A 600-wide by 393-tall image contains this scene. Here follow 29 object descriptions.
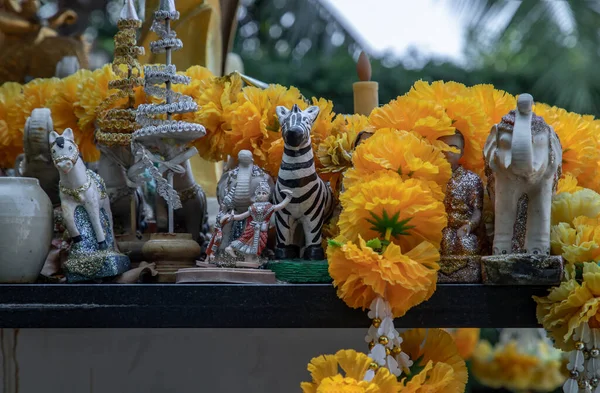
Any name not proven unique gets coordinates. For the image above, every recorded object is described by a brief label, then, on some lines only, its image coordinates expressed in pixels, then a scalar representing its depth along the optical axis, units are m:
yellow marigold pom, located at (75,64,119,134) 1.88
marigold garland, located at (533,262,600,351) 1.61
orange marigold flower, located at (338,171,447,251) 1.63
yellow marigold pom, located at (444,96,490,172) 1.74
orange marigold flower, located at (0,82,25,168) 1.97
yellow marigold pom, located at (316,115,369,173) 1.78
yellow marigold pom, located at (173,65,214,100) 1.88
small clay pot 1.75
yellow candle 1.92
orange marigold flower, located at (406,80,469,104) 1.75
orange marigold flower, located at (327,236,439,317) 1.60
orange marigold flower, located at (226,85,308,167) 1.81
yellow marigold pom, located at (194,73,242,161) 1.83
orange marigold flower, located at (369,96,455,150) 1.71
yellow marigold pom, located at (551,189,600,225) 1.69
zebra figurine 1.71
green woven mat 1.68
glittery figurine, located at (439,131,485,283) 1.67
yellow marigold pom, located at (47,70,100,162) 1.92
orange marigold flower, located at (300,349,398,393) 1.58
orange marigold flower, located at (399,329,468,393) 1.63
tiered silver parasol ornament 1.75
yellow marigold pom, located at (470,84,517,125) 1.78
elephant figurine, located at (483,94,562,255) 1.63
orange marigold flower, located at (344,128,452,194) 1.66
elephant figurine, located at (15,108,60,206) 1.84
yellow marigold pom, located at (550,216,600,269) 1.64
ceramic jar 1.70
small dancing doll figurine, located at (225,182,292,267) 1.70
